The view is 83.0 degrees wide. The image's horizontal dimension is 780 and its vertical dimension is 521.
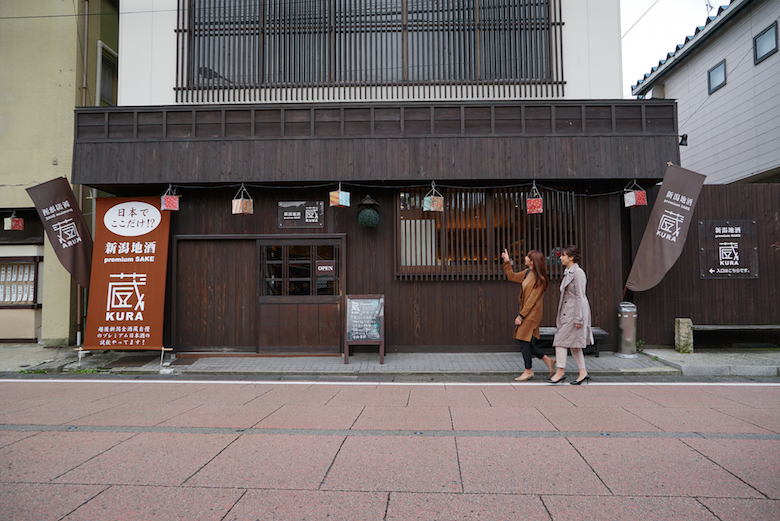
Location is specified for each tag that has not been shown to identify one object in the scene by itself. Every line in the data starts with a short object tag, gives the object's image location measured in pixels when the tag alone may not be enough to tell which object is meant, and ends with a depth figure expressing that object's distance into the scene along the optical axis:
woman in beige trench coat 6.64
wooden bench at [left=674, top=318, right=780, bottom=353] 8.81
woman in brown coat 6.83
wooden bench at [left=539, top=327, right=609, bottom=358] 8.49
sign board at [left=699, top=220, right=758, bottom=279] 9.36
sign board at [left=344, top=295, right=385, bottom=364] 8.55
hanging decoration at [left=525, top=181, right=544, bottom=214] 8.84
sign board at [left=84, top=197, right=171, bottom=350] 8.94
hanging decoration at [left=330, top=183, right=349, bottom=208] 8.80
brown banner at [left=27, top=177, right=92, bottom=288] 8.82
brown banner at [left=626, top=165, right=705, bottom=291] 8.48
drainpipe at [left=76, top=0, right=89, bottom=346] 10.30
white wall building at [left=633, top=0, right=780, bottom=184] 12.08
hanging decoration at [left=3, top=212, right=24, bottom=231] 10.45
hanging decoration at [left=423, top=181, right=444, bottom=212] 8.77
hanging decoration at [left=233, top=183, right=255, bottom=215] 8.86
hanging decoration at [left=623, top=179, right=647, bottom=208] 8.72
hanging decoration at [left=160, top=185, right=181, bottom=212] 8.95
